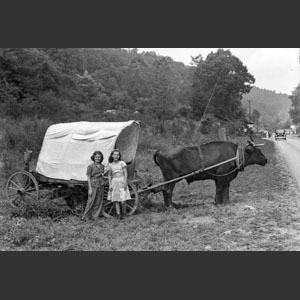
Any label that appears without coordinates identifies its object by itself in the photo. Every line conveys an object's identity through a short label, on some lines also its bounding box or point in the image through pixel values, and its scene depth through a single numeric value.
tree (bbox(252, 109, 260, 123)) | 95.84
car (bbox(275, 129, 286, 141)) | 57.65
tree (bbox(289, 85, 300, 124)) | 89.69
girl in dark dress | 8.54
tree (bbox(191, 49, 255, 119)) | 54.84
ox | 9.71
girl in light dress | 8.50
